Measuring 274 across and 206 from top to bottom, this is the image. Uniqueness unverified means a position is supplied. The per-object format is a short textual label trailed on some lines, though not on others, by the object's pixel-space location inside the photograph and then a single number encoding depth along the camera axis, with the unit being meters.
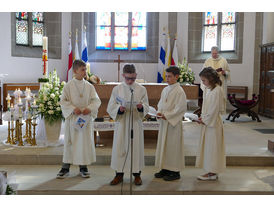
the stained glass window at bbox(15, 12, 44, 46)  12.17
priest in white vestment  9.05
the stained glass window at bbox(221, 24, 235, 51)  12.69
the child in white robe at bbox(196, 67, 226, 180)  4.64
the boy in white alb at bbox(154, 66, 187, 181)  4.69
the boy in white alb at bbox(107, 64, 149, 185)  4.57
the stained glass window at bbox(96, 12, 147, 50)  13.59
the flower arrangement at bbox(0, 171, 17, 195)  2.11
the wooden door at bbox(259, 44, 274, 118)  10.60
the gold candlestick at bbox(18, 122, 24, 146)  6.18
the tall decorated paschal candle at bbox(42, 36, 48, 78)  6.46
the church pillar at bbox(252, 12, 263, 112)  11.81
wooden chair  9.68
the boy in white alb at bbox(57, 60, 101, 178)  4.78
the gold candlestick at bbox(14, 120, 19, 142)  6.39
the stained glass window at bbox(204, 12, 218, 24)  12.99
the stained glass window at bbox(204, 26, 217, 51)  13.03
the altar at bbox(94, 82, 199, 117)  6.90
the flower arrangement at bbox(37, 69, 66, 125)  6.12
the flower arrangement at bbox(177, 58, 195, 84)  8.41
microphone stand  4.18
